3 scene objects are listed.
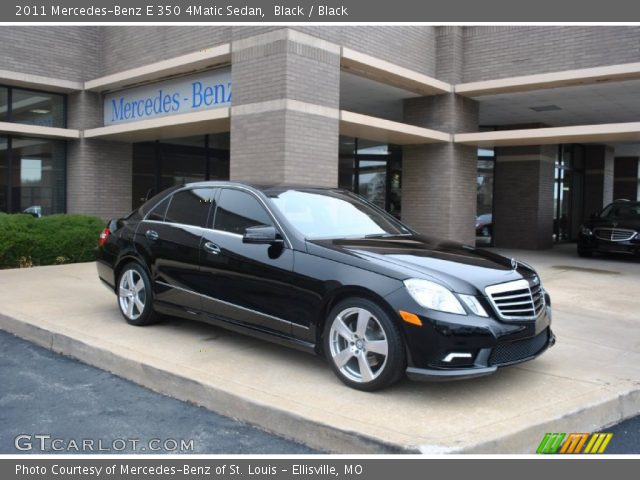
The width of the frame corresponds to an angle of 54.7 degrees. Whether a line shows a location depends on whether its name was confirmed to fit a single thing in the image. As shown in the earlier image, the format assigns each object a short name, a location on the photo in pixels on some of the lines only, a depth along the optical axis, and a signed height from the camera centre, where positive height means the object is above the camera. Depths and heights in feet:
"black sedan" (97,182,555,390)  14.03 -2.06
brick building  35.88 +6.86
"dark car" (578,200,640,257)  48.37 -1.93
